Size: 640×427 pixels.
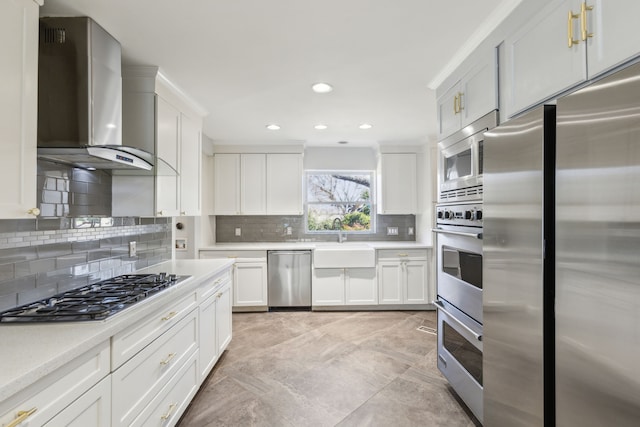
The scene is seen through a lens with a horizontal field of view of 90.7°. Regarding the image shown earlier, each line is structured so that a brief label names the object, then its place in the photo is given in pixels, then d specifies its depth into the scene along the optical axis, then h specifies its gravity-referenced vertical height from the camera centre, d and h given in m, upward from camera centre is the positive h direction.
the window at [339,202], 4.93 +0.21
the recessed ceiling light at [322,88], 2.47 +1.02
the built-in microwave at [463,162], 1.78 +0.34
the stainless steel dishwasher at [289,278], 4.24 -0.84
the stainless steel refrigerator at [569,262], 0.83 -0.15
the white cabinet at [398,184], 4.57 +0.46
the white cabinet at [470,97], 1.71 +0.74
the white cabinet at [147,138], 2.19 +0.54
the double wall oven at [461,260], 1.79 -0.29
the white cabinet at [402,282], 4.25 -0.90
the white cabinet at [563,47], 0.98 +0.62
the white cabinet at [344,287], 4.25 -0.96
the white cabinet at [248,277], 4.17 -0.81
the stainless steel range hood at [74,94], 1.53 +0.61
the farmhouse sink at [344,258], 4.20 -0.56
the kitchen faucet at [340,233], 4.77 -0.27
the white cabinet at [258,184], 4.52 +0.45
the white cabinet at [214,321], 2.31 -0.86
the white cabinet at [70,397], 0.89 -0.58
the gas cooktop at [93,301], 1.31 -0.42
